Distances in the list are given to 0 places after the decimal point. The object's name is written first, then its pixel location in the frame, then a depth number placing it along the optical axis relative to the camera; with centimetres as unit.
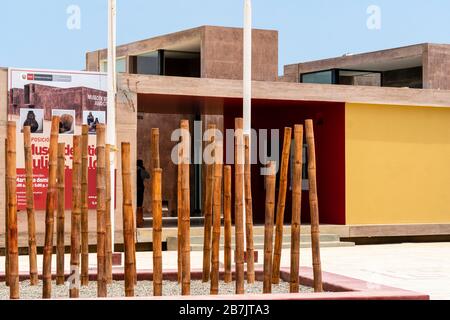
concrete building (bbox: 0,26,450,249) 1731
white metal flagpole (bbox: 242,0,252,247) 1395
